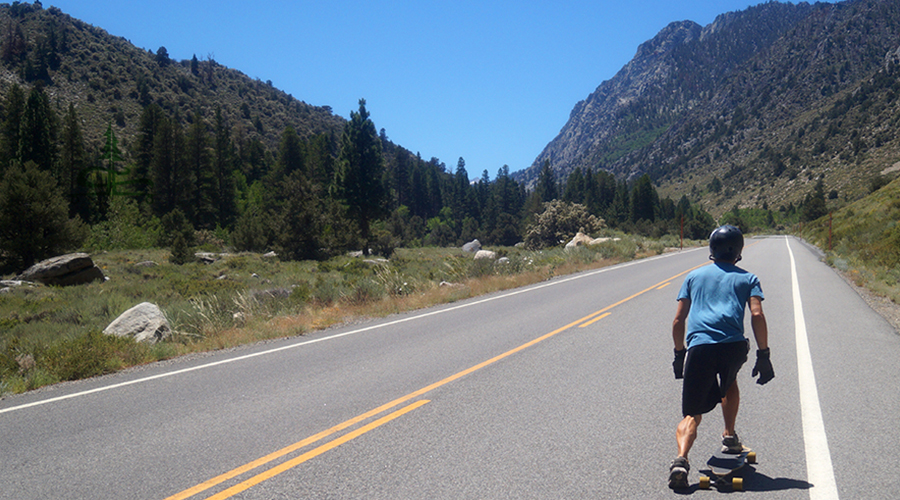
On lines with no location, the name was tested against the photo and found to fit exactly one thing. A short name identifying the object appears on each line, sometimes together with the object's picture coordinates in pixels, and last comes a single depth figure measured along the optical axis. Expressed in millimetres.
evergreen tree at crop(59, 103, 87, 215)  51312
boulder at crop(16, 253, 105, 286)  23812
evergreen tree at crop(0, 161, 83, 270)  28422
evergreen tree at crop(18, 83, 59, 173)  48531
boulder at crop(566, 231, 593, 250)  39841
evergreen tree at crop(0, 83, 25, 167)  49906
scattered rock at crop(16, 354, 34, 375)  7944
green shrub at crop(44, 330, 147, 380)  7039
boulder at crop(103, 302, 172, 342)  9742
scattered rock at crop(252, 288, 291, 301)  13939
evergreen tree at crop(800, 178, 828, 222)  76312
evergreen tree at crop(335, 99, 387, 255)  52062
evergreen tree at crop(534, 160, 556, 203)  118125
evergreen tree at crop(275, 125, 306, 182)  76188
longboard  3496
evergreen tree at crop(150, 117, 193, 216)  61600
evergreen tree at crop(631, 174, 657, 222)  94062
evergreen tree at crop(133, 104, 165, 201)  63125
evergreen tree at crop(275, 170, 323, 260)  45031
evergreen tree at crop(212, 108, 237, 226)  68500
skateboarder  3514
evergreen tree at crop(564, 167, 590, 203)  112688
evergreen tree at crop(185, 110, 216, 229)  63969
